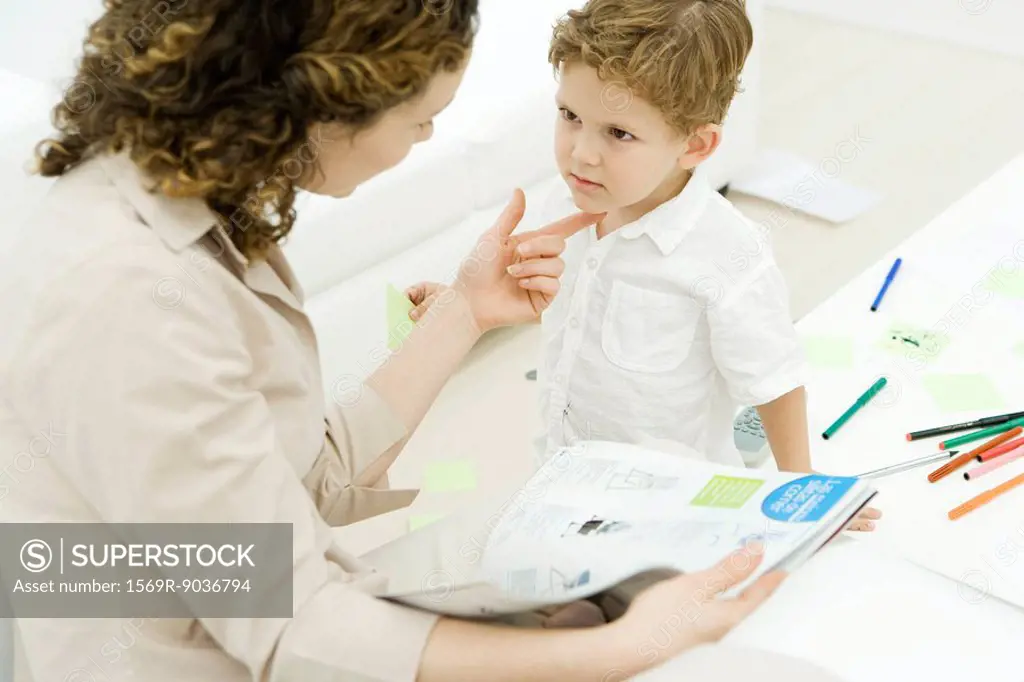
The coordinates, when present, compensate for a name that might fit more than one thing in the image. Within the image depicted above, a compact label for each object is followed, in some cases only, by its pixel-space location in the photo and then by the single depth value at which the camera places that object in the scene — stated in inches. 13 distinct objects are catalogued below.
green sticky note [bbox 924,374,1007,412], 49.1
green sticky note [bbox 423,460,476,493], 81.1
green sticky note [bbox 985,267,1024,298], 56.6
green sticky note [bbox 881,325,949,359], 52.2
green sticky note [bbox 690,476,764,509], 34.1
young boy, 46.1
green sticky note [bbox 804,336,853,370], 52.4
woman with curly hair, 30.0
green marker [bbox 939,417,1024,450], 46.5
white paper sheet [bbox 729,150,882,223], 109.8
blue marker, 55.4
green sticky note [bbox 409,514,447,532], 76.1
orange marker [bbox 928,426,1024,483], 44.7
